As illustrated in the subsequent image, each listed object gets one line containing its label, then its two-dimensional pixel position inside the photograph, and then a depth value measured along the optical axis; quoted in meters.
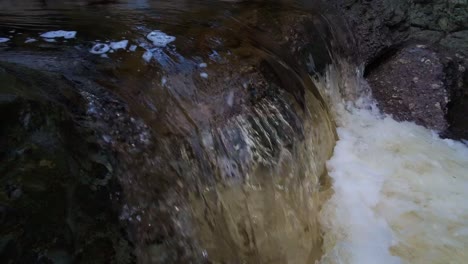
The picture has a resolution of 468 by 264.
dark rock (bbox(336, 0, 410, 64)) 4.90
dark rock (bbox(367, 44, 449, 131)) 4.26
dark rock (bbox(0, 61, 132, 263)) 1.31
